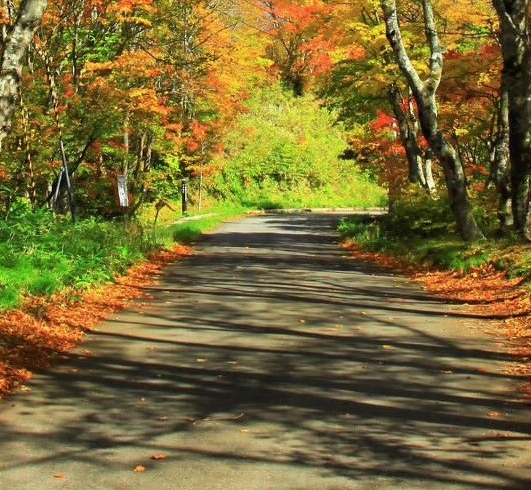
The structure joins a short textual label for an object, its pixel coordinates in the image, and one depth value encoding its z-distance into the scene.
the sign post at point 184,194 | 46.21
